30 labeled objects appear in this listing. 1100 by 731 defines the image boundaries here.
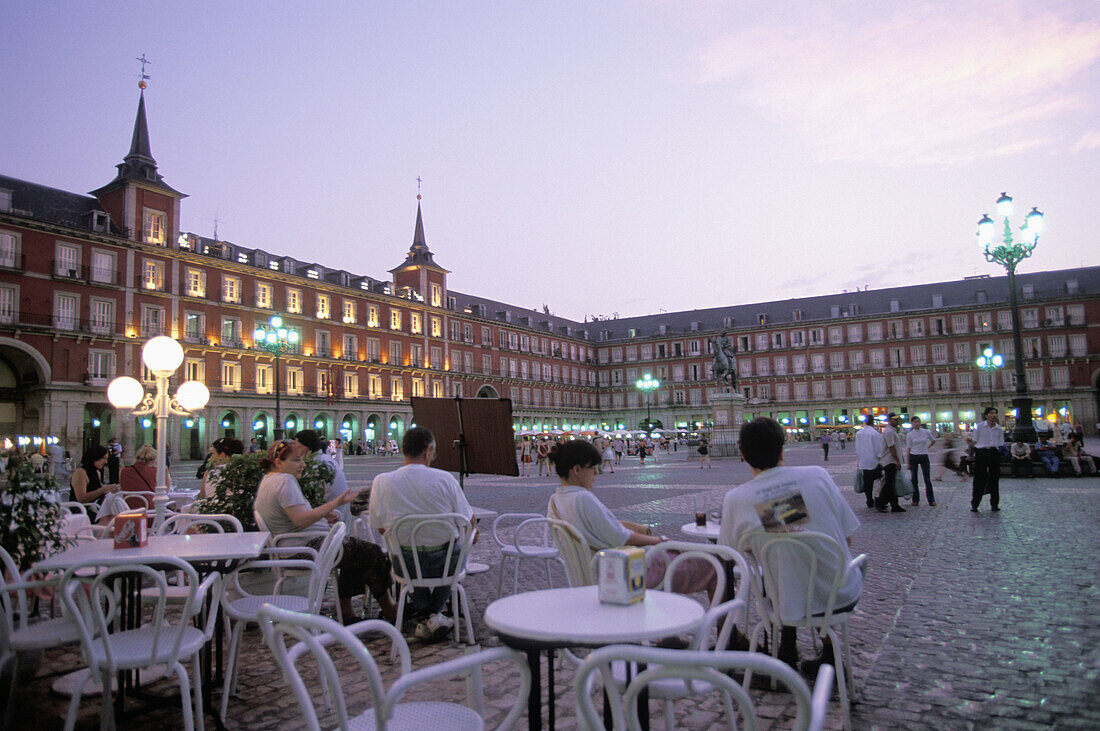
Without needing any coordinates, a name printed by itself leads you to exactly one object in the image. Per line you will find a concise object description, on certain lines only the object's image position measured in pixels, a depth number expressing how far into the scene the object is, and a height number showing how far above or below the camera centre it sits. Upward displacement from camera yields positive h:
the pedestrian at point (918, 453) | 10.38 -0.70
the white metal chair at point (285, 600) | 3.28 -0.87
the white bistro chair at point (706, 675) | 1.44 -0.56
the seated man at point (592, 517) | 3.37 -0.48
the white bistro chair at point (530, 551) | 4.70 -0.90
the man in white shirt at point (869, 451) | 9.62 -0.59
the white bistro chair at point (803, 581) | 2.93 -0.73
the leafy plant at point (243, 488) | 5.03 -0.41
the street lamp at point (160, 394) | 4.69 +0.33
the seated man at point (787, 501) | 3.06 -0.41
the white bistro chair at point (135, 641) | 2.62 -0.83
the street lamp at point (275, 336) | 19.31 +2.78
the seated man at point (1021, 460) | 14.23 -1.19
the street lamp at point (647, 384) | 39.06 +1.89
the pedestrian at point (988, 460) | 8.99 -0.73
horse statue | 27.88 +2.06
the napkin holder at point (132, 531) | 3.54 -0.49
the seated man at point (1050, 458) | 14.20 -1.16
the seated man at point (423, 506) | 4.07 -0.48
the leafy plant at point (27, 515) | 3.18 -0.35
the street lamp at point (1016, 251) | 12.98 +2.95
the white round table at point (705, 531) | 4.09 -0.70
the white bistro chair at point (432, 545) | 4.01 -0.72
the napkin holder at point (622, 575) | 2.29 -0.52
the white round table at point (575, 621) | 1.96 -0.62
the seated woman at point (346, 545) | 4.44 -0.77
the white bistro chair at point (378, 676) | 1.74 -0.65
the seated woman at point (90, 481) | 7.43 -0.47
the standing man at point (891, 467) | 9.32 -0.81
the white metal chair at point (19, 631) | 2.79 -0.83
